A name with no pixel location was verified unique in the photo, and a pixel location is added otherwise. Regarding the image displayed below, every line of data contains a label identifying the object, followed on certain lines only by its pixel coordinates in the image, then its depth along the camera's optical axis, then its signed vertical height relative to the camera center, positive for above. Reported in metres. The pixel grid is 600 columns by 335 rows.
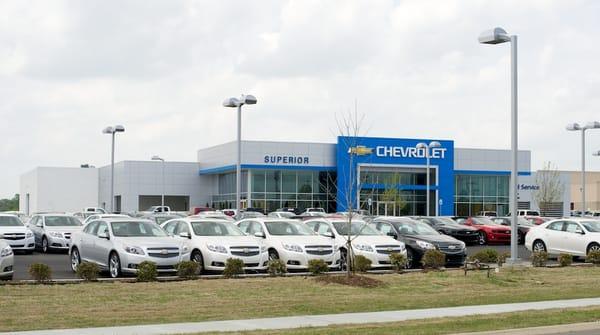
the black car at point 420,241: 24.94 -0.99
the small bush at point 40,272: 17.28 -1.36
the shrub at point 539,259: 23.83 -1.40
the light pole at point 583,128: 40.81 +3.90
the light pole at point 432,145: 53.72 +3.95
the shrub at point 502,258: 22.98 -1.34
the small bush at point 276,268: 20.02 -1.43
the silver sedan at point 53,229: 30.66 -0.89
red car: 41.53 -1.20
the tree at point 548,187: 64.75 +1.77
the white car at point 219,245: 20.97 -0.96
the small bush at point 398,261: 21.55 -1.34
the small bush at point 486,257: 23.42 -1.32
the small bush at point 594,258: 24.81 -1.41
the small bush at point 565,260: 24.08 -1.43
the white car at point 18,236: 29.25 -1.08
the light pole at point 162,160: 73.88 +3.96
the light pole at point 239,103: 31.91 +3.86
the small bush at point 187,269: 18.88 -1.39
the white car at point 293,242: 21.78 -0.93
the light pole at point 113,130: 44.56 +3.88
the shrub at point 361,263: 20.95 -1.36
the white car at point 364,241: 22.81 -0.92
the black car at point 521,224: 41.81 -0.77
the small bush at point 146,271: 18.19 -1.40
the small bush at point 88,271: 17.91 -1.38
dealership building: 70.94 +2.52
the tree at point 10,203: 154.75 +0.18
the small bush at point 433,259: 22.16 -1.33
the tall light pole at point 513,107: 22.61 +2.74
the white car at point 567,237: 27.05 -0.90
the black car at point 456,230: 38.81 -1.01
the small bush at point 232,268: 19.47 -1.40
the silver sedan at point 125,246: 19.81 -0.97
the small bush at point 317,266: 20.03 -1.39
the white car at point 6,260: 17.81 -1.18
